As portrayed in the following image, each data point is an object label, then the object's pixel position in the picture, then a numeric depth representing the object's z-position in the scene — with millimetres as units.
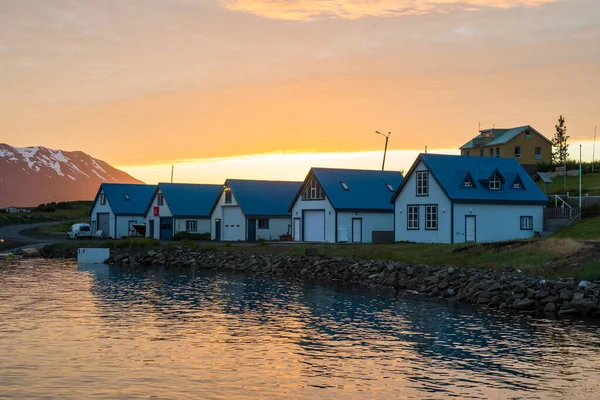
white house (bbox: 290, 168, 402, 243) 67000
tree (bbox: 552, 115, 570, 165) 123938
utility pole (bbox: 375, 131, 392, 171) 95250
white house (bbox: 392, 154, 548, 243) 58750
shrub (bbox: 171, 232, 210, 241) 80625
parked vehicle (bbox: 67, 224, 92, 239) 87375
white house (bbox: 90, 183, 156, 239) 92062
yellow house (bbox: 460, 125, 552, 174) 116062
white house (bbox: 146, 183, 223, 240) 84500
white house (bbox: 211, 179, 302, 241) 76688
